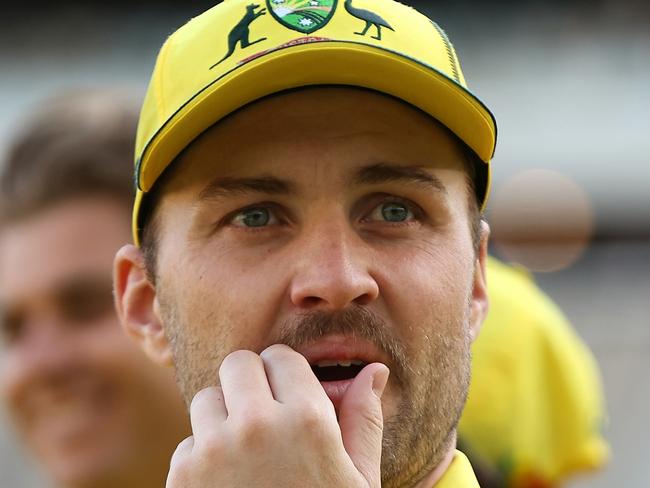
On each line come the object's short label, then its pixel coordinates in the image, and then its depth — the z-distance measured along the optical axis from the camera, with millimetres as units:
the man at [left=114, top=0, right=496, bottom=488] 4262
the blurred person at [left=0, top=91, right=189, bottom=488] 8367
